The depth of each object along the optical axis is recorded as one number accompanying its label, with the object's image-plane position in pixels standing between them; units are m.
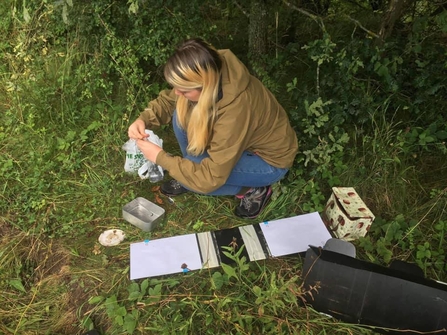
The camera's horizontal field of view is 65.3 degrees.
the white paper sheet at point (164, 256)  2.12
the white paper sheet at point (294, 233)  2.27
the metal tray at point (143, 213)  2.32
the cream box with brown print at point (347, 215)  2.21
